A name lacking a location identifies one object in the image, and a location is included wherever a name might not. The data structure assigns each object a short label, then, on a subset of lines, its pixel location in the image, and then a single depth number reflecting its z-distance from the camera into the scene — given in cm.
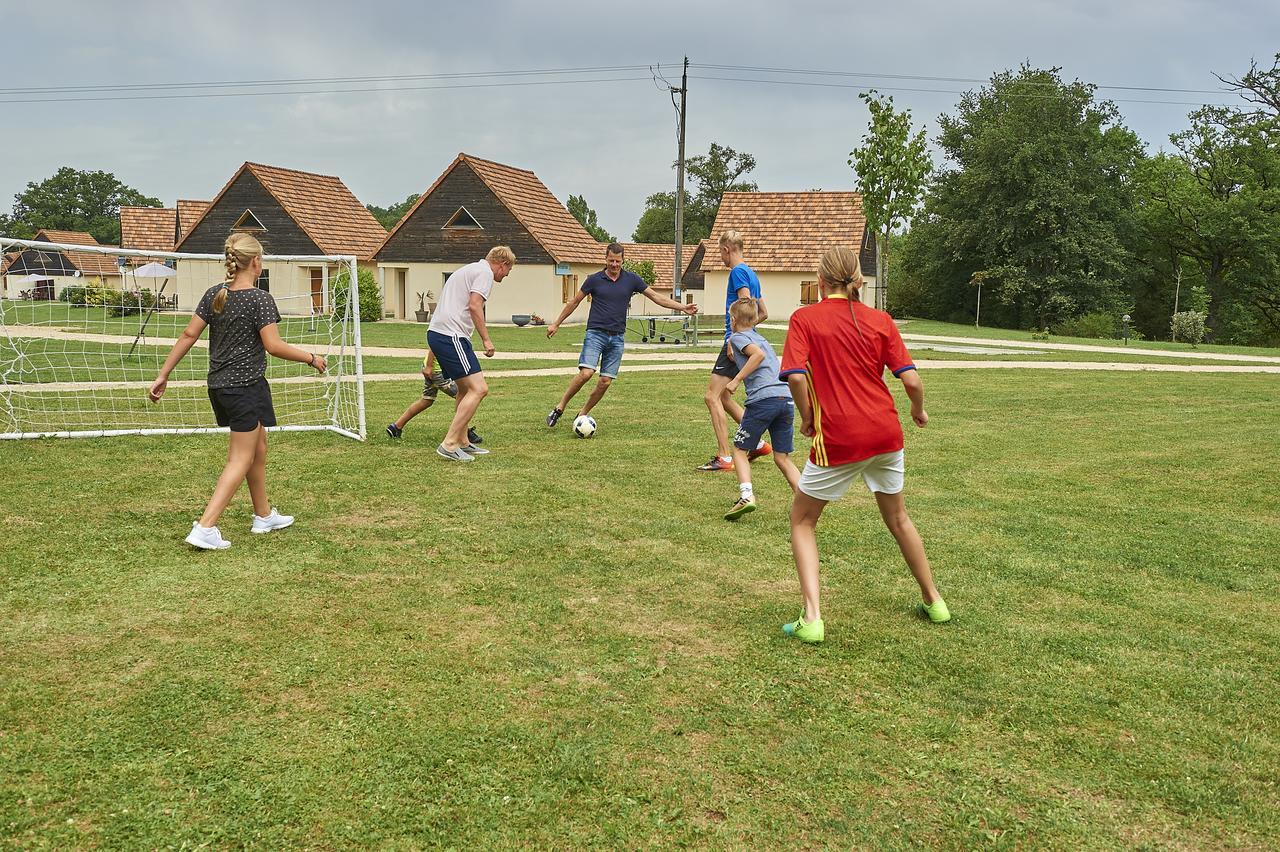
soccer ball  1062
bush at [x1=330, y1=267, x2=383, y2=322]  4301
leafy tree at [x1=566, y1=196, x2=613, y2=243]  11206
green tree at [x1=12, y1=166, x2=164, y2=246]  12162
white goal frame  1001
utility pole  3247
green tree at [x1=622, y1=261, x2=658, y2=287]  6326
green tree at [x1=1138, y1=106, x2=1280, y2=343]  5237
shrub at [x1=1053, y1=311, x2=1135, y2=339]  4469
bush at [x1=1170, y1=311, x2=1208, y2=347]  3158
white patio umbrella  3216
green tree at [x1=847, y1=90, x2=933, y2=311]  3512
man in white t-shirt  920
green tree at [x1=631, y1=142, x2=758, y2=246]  9044
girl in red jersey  467
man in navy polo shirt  1069
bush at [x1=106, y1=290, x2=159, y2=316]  3613
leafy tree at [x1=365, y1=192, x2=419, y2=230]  11187
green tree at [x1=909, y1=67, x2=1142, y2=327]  5347
